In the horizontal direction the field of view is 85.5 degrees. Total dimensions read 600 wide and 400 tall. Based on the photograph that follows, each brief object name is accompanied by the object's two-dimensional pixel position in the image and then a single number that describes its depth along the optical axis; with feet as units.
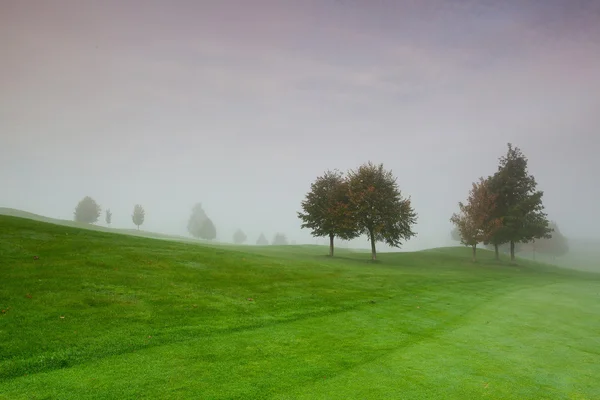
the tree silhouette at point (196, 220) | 423.23
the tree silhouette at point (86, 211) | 323.16
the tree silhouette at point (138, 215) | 372.17
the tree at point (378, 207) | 154.61
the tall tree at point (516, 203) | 182.19
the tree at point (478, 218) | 177.55
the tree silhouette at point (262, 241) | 558.15
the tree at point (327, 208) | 160.79
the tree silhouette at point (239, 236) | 555.49
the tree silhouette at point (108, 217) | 380.25
